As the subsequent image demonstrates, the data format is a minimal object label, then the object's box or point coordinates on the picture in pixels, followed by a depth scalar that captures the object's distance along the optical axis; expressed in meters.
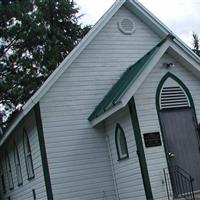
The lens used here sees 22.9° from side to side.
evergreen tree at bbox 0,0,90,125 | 31.38
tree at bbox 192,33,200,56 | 41.06
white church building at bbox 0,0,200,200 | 14.56
